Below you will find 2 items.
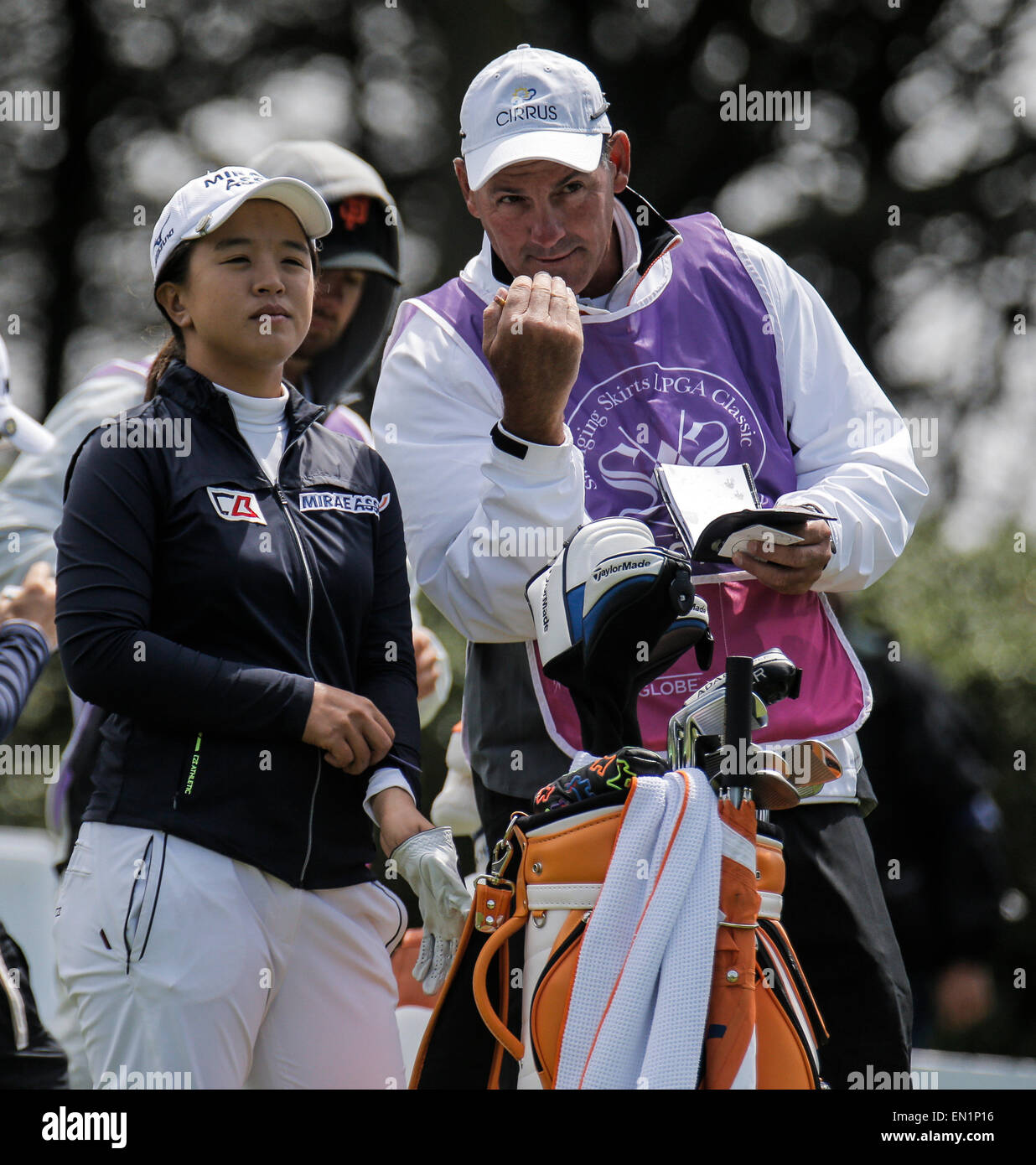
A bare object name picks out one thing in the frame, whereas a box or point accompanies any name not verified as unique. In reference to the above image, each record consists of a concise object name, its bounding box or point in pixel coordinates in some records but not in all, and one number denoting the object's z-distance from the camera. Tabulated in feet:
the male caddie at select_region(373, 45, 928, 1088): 15.15
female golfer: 13.65
